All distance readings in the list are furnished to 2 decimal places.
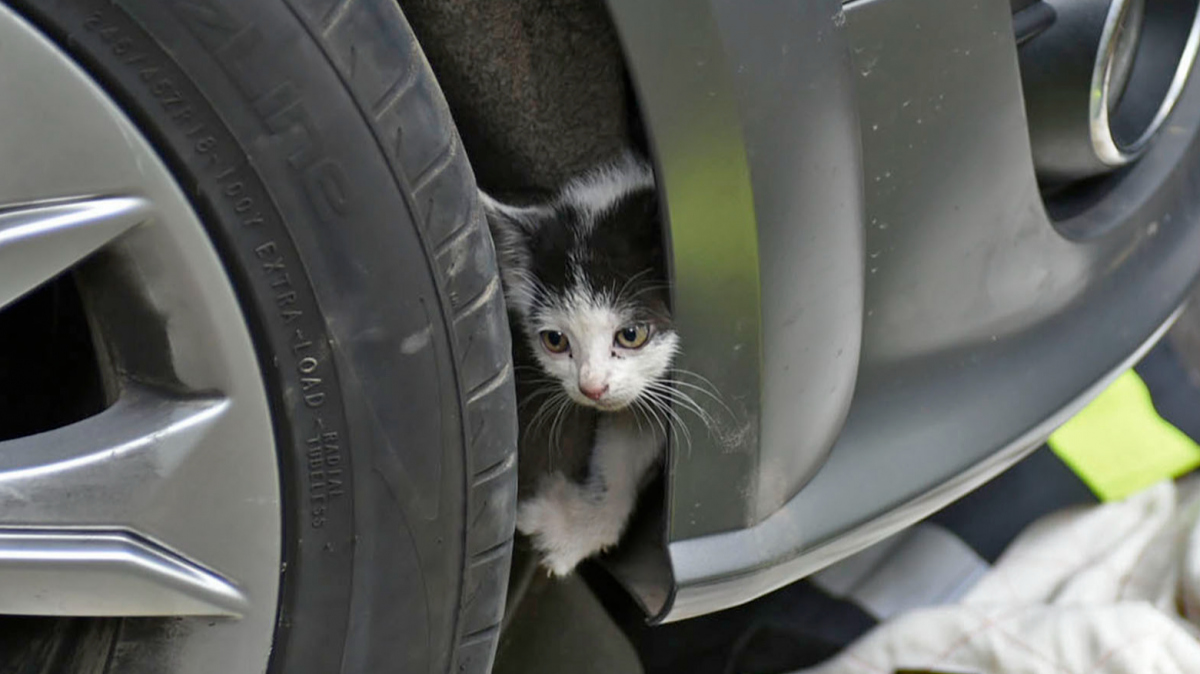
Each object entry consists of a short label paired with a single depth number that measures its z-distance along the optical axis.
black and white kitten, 3.01
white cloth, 3.13
